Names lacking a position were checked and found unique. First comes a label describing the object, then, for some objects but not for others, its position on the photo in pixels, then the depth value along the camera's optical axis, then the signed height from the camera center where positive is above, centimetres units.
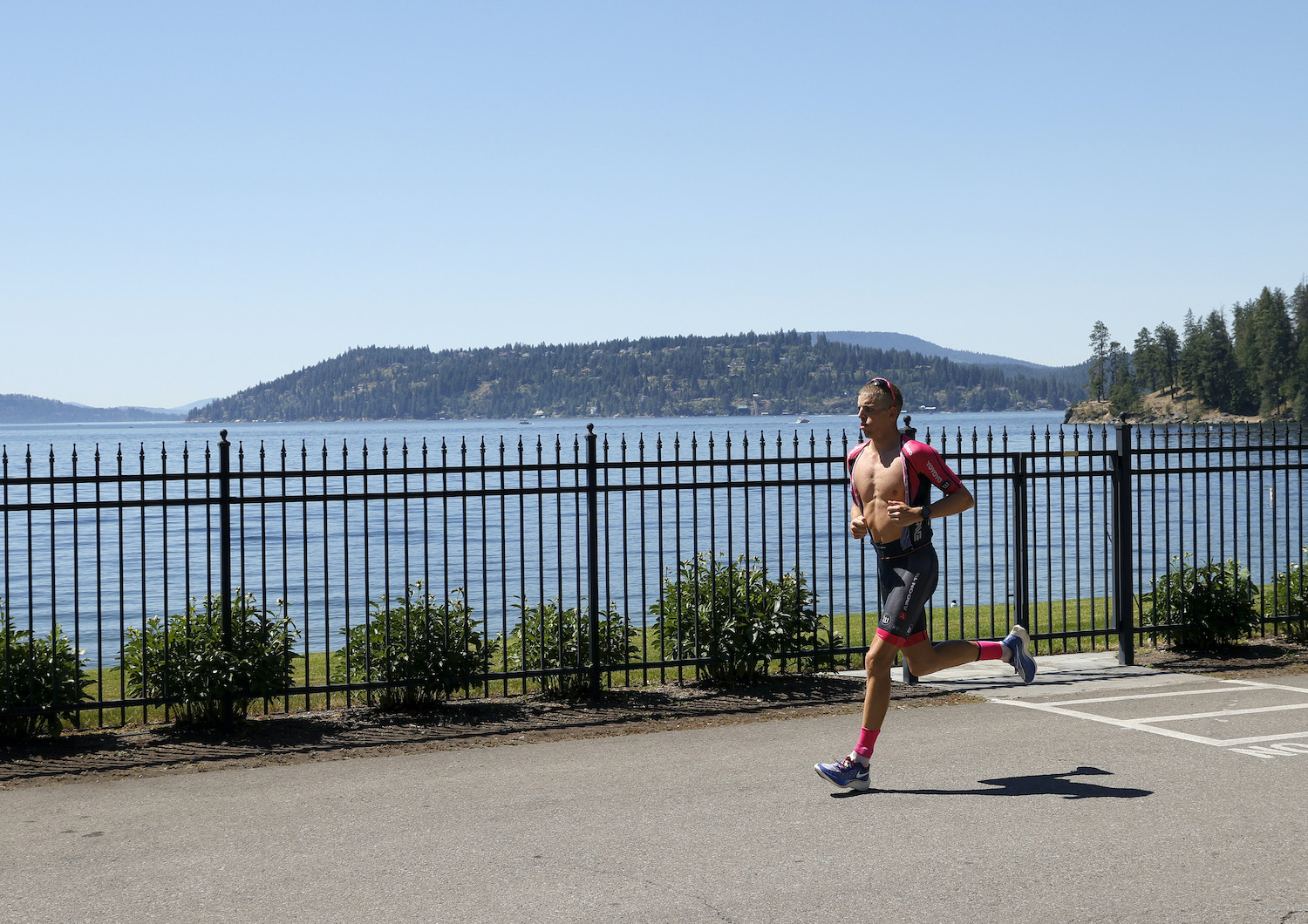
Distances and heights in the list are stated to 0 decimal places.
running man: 630 -34
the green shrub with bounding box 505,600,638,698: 893 -132
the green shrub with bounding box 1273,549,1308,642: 1121 -130
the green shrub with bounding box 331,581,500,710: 848 -129
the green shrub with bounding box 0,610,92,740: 748 -130
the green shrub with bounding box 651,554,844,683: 922 -118
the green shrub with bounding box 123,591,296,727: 783 -125
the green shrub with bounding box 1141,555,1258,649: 1064 -127
